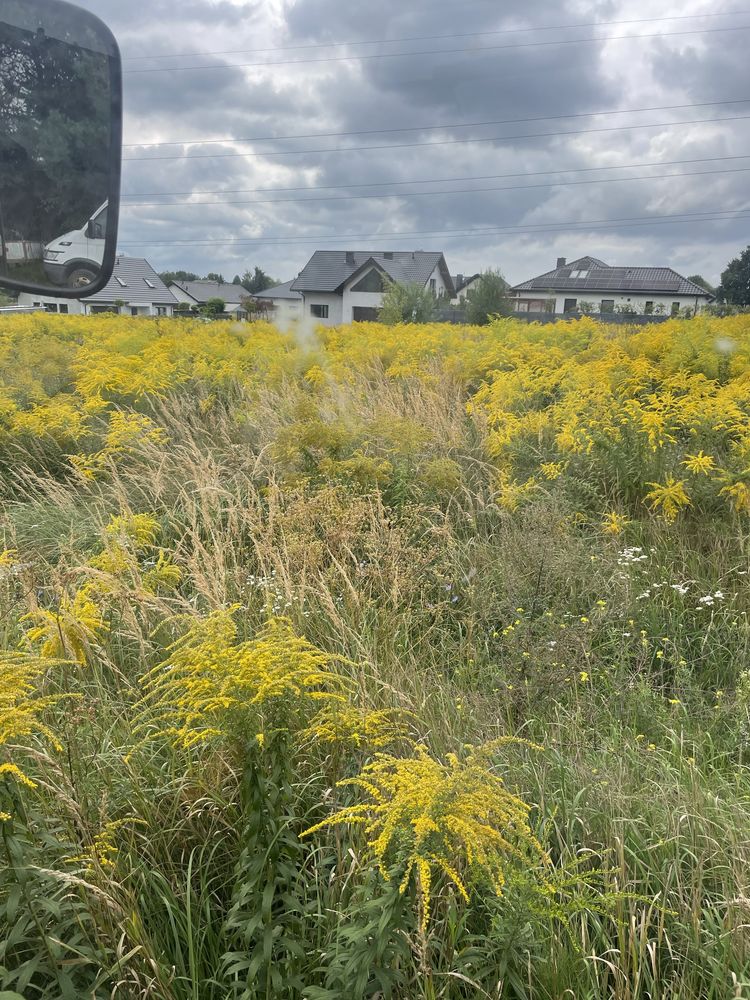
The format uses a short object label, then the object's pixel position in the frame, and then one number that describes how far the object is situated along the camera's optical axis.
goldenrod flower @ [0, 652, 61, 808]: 1.59
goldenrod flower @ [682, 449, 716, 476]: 4.69
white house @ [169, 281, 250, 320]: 68.22
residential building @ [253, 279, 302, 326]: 58.60
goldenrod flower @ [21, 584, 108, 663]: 2.26
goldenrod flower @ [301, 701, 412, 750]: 1.95
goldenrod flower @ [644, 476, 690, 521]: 4.50
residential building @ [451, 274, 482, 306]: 74.44
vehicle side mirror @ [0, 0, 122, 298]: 1.59
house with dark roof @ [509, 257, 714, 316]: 63.00
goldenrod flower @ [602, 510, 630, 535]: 4.39
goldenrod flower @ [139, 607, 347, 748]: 1.78
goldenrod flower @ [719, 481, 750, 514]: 4.43
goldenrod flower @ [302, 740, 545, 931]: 1.43
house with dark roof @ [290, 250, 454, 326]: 48.78
